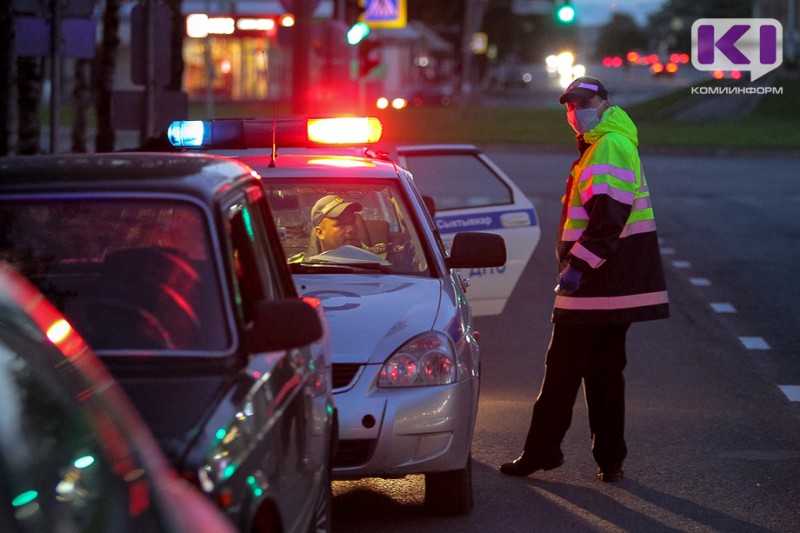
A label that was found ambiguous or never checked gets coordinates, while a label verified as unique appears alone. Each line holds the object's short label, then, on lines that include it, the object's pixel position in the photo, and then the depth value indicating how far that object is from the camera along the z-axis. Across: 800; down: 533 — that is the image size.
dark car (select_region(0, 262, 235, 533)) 5.32
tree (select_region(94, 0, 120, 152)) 45.15
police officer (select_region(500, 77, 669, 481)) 14.28
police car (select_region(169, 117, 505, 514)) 12.42
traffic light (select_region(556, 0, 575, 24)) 58.72
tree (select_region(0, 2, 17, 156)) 33.56
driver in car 15.10
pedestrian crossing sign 62.39
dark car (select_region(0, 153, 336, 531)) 7.91
